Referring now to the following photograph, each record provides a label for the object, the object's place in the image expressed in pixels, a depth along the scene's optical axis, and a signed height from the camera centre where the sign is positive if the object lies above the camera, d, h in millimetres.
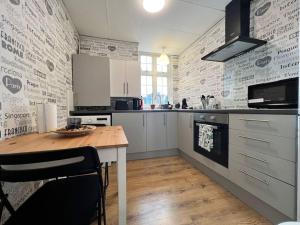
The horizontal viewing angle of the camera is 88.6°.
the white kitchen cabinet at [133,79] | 3008 +575
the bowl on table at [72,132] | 998 -159
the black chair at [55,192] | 558 -451
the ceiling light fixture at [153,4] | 1861 +1276
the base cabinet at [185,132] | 2428 -422
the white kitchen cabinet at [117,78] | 2930 +579
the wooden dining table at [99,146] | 723 -183
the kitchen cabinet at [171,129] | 2924 -417
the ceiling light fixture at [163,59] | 3012 +957
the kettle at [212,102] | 2622 +92
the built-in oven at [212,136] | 1703 -357
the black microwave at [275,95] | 1223 +113
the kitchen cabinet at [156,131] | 2822 -430
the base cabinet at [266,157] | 1060 -407
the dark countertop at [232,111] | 1071 -42
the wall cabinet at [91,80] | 2654 +496
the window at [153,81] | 3766 +681
